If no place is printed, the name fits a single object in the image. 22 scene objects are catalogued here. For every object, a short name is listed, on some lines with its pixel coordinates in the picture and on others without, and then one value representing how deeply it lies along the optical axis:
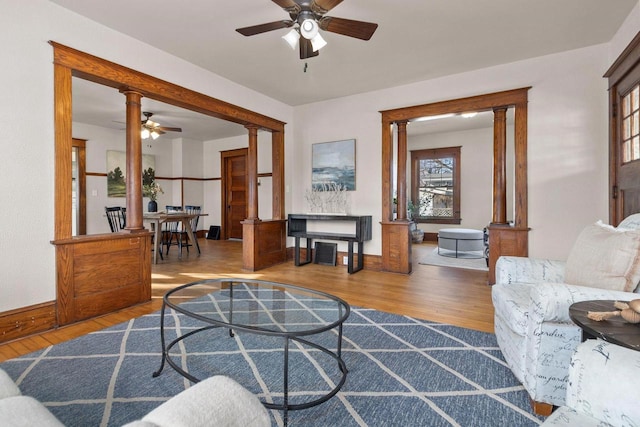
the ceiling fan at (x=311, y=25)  2.29
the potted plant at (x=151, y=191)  6.32
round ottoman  5.76
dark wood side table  1.05
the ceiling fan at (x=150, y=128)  5.46
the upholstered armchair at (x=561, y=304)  1.40
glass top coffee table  1.58
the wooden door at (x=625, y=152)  2.70
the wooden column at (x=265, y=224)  4.67
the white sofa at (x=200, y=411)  0.59
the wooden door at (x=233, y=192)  7.93
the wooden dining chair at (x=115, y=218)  5.38
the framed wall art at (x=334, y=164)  4.95
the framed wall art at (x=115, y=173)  6.86
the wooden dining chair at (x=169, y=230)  6.14
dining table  5.00
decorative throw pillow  1.49
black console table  4.53
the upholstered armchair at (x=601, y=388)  0.84
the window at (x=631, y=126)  2.69
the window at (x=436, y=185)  7.77
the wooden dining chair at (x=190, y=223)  5.88
